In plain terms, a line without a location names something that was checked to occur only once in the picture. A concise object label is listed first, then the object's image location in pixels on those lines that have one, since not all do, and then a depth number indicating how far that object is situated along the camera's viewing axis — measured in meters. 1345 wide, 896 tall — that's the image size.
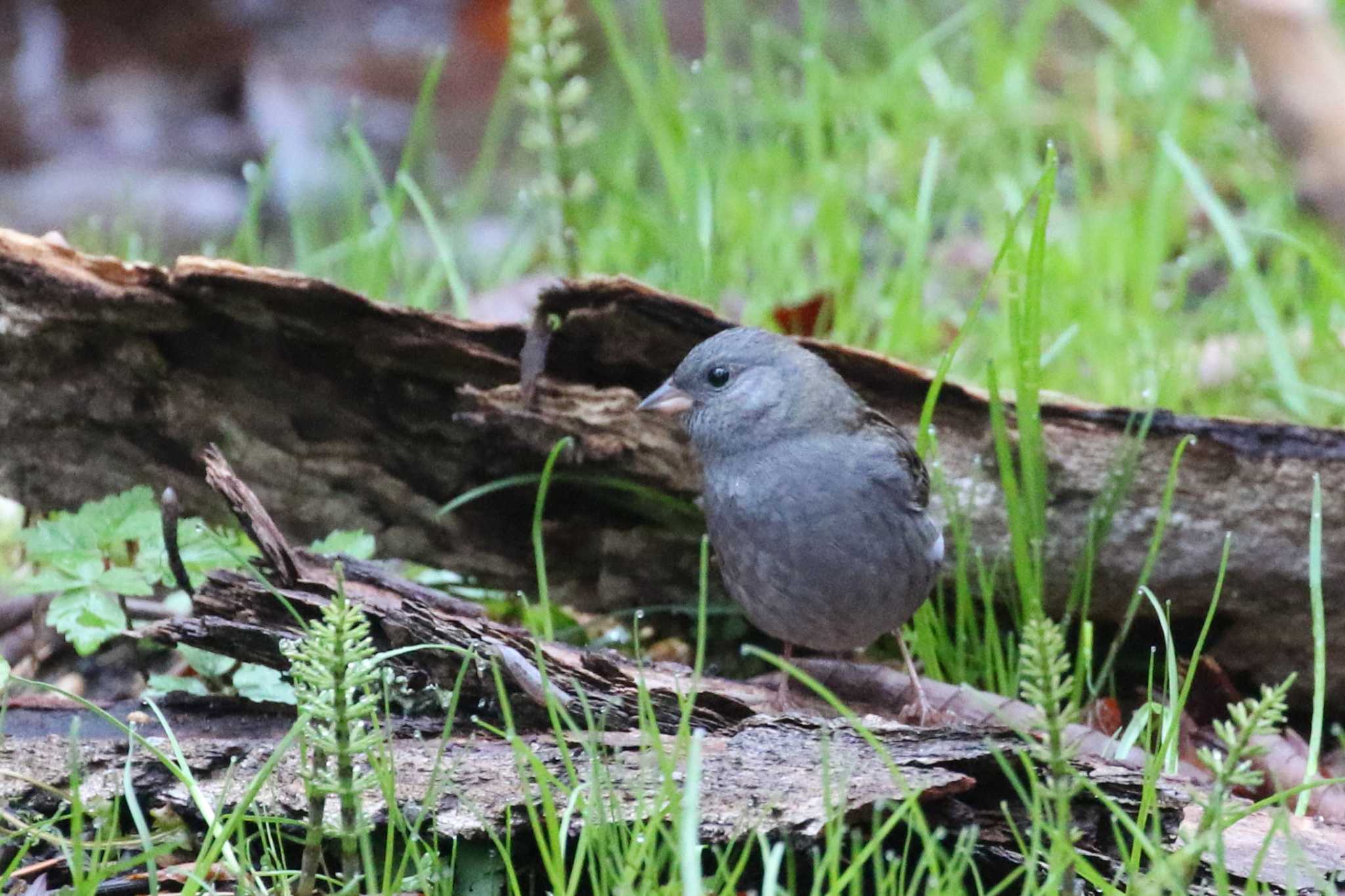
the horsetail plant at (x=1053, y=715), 3.47
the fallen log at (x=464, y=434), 5.96
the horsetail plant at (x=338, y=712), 3.80
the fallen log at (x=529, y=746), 4.41
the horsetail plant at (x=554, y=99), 7.96
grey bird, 5.82
